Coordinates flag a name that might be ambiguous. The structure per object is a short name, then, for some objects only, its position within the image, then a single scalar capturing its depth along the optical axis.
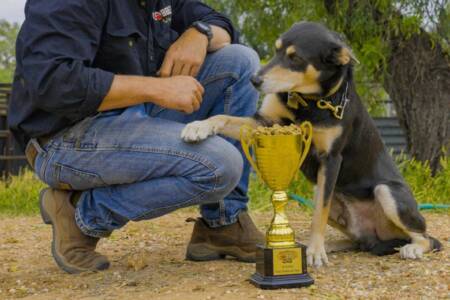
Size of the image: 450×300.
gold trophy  2.94
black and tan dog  3.49
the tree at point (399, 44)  6.90
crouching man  3.02
